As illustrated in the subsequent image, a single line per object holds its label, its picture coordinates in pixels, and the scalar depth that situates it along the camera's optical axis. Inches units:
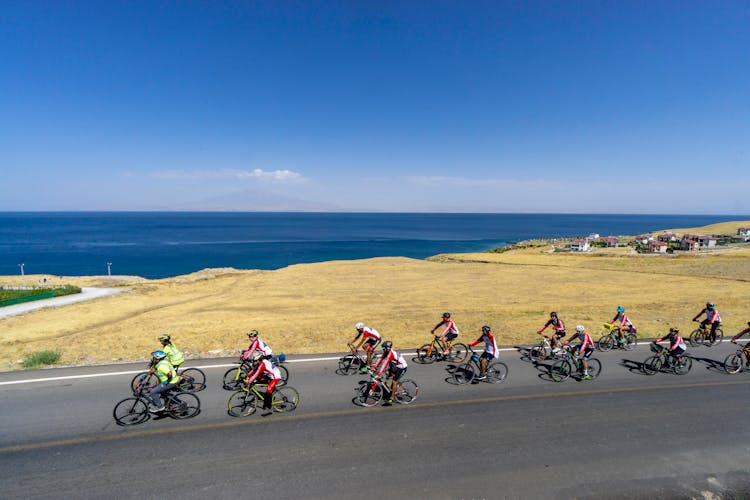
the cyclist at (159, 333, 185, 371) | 402.9
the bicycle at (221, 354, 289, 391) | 421.1
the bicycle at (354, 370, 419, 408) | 385.4
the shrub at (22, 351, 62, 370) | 504.9
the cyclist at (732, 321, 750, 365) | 474.9
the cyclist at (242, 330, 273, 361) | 421.7
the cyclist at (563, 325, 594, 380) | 440.5
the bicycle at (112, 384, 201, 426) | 350.3
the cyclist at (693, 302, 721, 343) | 579.8
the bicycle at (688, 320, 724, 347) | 597.6
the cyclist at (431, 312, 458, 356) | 505.4
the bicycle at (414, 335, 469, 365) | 514.3
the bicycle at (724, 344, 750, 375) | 482.6
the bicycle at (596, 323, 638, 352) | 568.1
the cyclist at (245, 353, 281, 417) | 350.3
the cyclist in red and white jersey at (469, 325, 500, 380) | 430.3
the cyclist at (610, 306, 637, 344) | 558.9
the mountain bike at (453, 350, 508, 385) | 445.7
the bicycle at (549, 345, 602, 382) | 454.6
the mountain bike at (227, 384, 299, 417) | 365.5
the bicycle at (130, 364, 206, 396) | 418.6
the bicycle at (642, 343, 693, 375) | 475.5
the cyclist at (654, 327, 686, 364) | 452.8
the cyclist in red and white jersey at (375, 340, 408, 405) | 379.2
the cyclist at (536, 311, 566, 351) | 508.8
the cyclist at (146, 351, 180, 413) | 334.7
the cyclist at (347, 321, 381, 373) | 461.1
